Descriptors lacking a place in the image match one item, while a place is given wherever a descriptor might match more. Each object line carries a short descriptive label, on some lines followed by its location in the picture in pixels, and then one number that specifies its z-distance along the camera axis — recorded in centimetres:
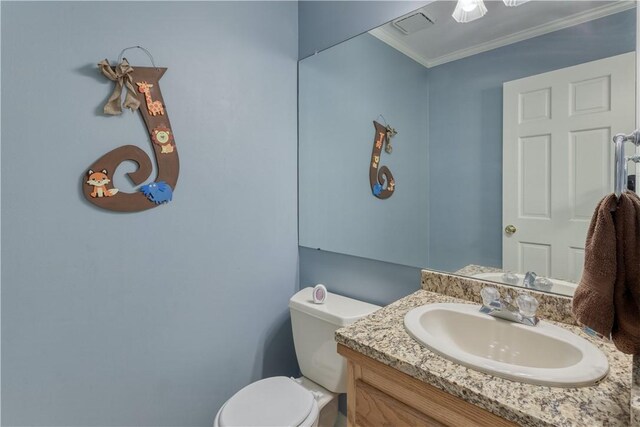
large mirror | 87
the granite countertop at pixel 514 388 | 51
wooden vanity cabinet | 61
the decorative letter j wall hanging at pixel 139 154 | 104
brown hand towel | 52
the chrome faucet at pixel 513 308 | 86
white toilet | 109
